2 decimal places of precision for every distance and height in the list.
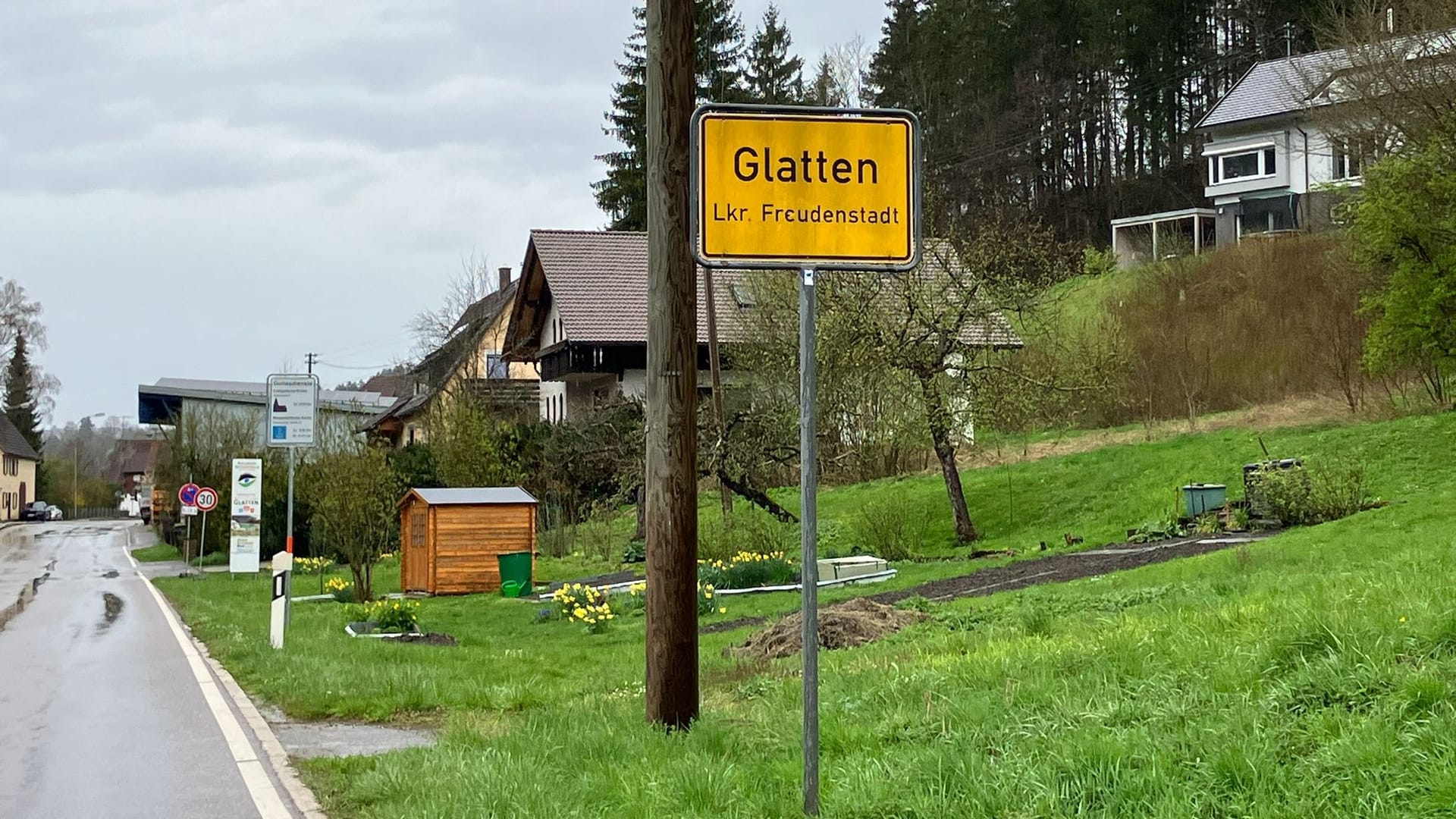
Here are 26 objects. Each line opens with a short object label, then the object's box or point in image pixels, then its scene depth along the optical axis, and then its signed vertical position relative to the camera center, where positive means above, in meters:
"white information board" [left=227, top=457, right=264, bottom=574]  33.12 -0.38
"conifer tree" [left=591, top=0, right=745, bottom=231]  51.69 +14.89
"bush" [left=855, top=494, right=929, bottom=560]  28.28 -0.76
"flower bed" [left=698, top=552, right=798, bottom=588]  24.38 -1.31
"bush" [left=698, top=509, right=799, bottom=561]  28.86 -0.85
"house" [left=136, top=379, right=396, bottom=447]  61.91 +5.01
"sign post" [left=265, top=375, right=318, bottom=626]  22.47 +1.35
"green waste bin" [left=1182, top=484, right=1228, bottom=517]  25.41 -0.18
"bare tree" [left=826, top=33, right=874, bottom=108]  37.98 +11.36
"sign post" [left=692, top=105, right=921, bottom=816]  6.20 +1.26
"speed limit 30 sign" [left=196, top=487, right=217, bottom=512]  44.03 +0.02
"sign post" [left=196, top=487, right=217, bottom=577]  44.03 +0.02
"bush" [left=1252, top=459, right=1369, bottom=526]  22.83 -0.12
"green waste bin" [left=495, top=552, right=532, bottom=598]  28.80 -1.40
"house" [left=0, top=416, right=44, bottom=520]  116.50 +2.55
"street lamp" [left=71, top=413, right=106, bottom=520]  133.62 +1.35
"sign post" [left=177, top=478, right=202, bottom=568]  44.51 +0.09
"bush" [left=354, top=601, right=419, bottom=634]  19.83 -1.59
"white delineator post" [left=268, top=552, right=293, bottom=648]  17.45 -1.16
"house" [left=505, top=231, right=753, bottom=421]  50.69 +6.35
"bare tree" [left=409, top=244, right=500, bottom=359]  66.94 +7.67
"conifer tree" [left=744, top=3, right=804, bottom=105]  59.41 +17.35
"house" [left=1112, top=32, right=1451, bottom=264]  61.09 +13.70
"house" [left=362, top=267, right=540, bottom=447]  57.09 +5.31
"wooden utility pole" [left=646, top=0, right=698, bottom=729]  8.99 +0.62
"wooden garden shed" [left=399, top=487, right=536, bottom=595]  29.94 -0.78
